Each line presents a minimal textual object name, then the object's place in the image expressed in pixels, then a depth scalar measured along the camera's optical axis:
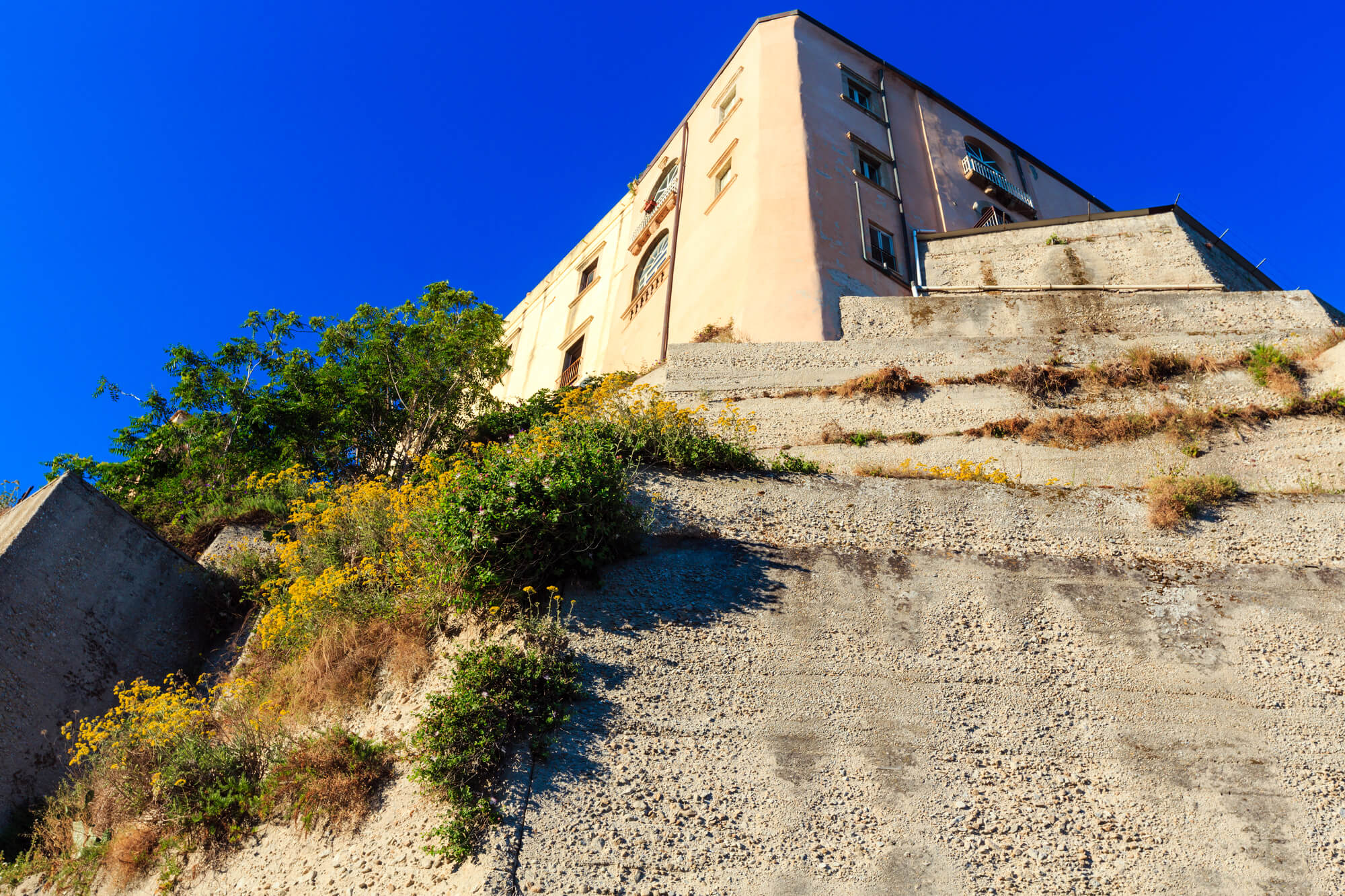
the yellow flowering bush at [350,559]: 8.36
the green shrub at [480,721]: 5.88
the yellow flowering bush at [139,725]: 7.56
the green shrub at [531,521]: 7.47
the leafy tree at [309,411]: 14.48
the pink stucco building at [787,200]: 15.95
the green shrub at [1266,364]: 11.77
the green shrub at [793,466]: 9.84
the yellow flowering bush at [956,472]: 10.28
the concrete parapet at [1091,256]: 15.45
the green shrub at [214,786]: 6.77
